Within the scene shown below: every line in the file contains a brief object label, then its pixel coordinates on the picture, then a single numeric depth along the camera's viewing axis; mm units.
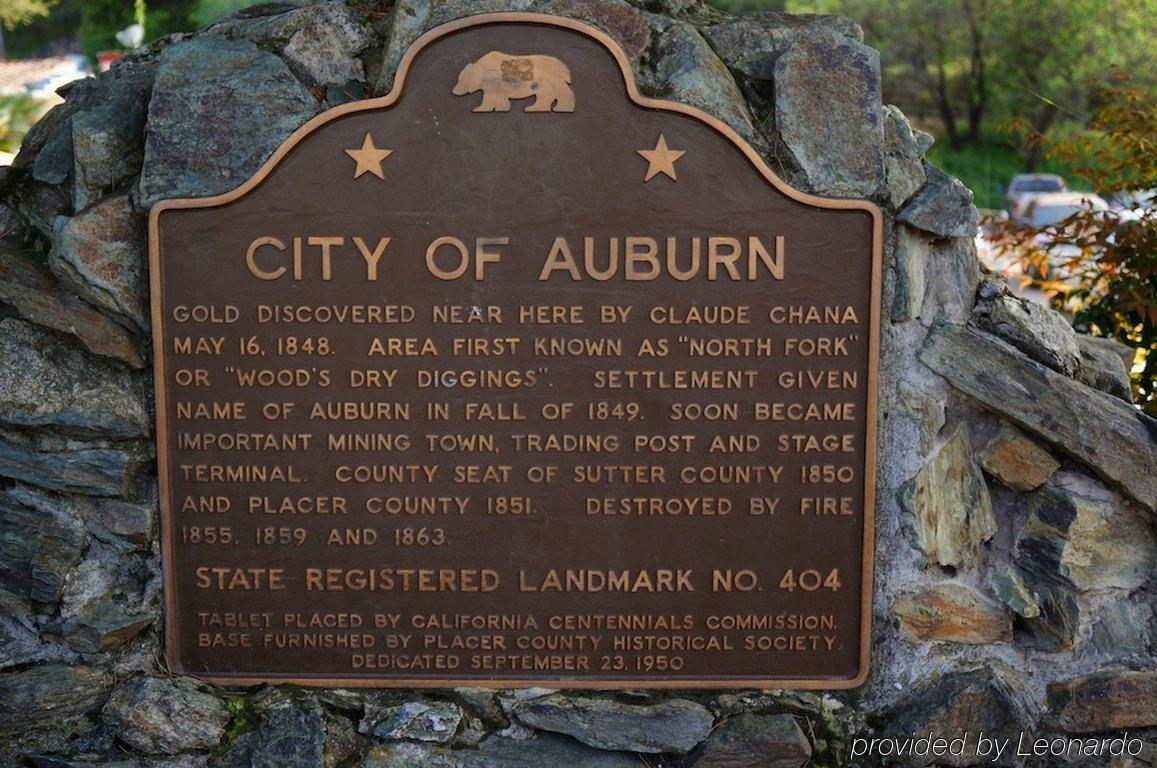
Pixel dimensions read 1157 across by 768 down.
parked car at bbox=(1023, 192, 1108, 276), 17625
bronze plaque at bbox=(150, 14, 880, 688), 3035
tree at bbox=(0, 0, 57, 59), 24481
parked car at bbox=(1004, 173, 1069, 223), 24094
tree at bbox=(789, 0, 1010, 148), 29359
